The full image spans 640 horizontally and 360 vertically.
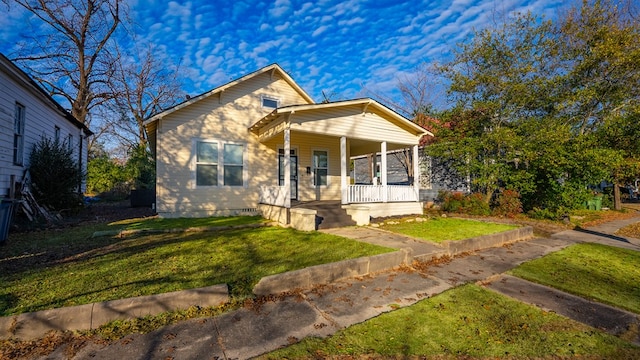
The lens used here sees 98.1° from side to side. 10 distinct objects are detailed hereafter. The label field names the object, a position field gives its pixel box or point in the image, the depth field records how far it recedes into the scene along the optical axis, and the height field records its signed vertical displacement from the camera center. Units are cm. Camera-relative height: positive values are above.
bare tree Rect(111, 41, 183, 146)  2294 +851
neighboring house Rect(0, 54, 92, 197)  754 +245
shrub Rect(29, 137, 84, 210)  908 +64
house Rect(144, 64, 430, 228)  943 +173
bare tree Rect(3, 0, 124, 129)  1667 +907
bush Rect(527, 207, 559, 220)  1060 -97
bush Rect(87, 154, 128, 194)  2108 +127
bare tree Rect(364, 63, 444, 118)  2106 +674
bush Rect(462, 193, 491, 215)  1173 -66
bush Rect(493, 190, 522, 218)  1117 -59
